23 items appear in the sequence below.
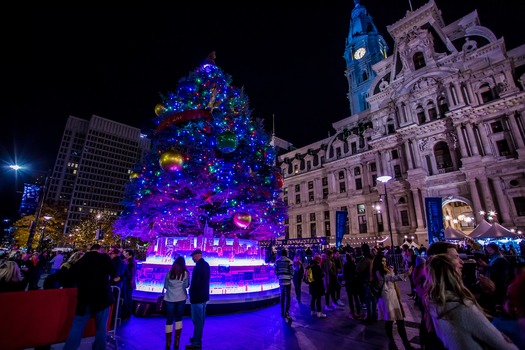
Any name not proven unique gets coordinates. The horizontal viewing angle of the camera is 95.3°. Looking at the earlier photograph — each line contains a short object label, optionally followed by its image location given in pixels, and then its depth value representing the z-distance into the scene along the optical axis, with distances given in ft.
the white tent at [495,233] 50.79
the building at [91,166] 279.69
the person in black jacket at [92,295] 12.84
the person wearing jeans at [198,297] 16.37
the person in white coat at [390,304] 16.02
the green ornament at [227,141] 28.50
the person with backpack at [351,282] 24.52
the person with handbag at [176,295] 16.30
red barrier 12.32
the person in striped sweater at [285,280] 23.80
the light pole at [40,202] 47.00
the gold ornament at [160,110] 36.58
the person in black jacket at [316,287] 25.11
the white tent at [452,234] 61.80
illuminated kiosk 27.07
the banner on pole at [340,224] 83.71
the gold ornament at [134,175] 34.68
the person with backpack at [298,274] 30.27
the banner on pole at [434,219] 68.85
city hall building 81.87
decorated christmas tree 30.17
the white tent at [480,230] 55.62
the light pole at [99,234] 46.17
